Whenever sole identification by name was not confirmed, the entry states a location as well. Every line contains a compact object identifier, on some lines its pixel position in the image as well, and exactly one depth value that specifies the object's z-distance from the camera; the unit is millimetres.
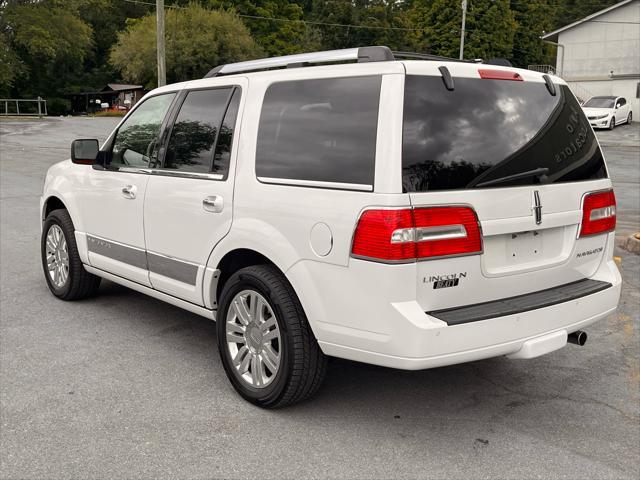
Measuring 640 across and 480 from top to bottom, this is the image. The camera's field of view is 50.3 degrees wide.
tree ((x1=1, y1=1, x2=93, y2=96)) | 57531
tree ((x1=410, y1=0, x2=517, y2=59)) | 67188
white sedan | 32125
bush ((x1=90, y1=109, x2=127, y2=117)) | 51878
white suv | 3209
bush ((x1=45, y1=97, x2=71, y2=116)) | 69688
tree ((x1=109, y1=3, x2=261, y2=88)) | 56531
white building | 43625
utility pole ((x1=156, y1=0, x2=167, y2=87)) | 25603
